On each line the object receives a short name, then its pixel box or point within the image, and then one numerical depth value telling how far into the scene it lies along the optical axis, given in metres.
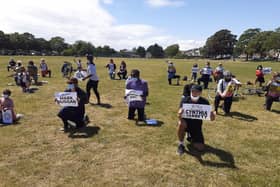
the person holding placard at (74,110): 6.04
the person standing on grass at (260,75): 14.12
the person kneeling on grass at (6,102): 6.58
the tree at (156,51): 121.87
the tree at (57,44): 114.98
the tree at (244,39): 85.51
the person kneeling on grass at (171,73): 14.66
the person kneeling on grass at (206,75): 13.20
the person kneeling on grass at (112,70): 17.38
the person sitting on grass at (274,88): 8.28
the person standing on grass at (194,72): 15.67
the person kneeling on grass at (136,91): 6.67
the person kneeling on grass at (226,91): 7.83
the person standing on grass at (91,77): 8.17
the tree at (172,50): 120.89
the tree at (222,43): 96.11
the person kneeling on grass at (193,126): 4.71
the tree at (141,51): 122.18
